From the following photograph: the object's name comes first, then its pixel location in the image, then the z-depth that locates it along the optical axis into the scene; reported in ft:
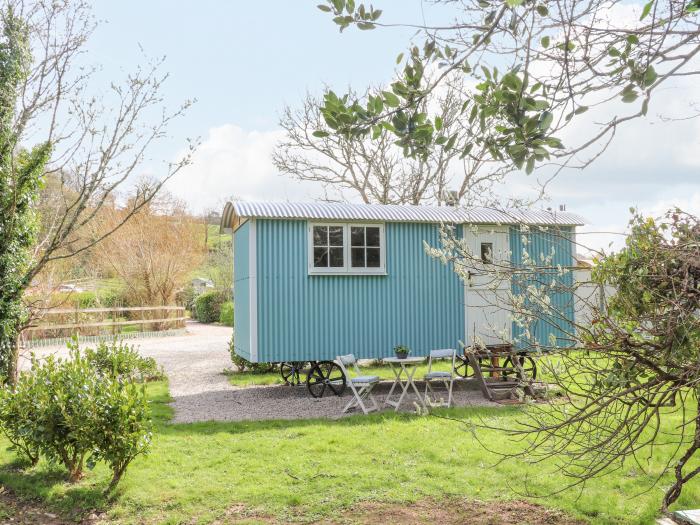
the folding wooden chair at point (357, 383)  27.07
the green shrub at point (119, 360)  29.96
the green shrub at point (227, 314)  84.11
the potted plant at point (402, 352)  30.37
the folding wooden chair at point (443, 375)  27.84
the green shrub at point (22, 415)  17.44
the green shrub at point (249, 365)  42.83
